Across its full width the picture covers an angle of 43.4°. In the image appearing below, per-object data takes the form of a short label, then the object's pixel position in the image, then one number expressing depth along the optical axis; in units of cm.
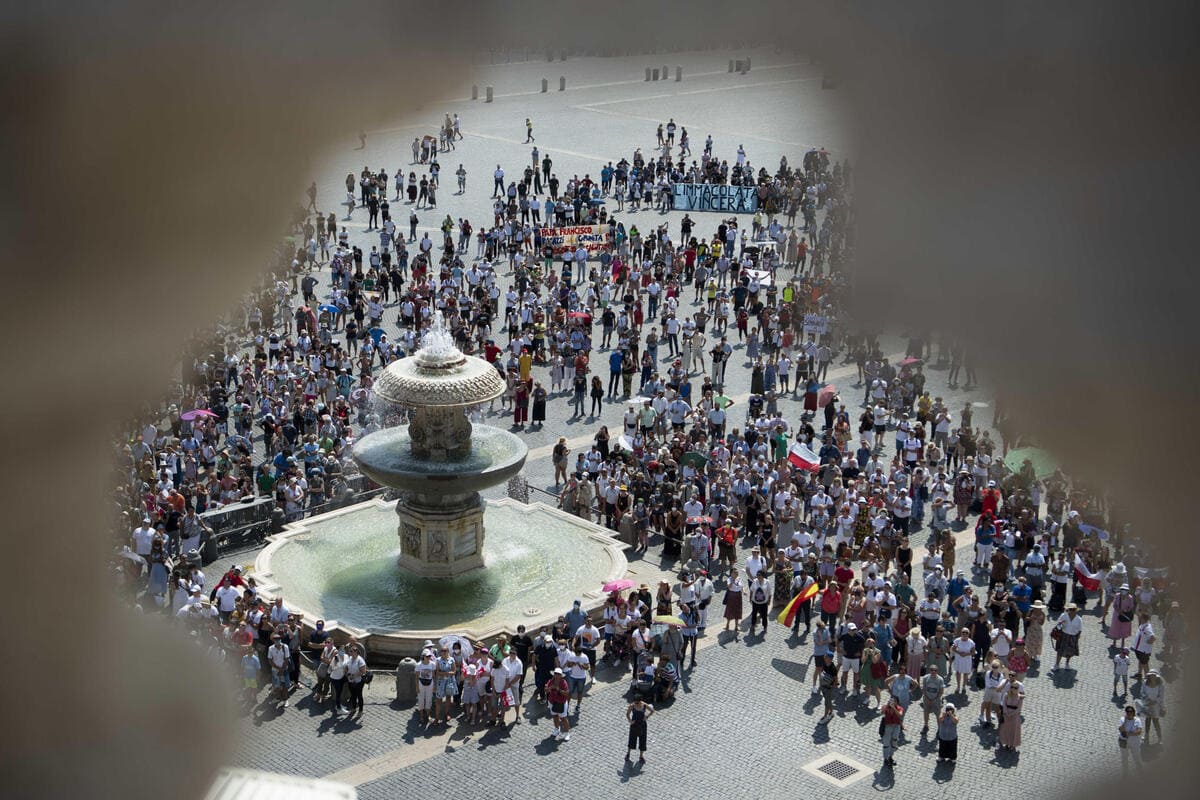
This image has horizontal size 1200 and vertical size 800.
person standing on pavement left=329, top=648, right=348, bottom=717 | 2680
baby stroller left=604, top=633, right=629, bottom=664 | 2895
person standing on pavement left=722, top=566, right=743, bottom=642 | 3056
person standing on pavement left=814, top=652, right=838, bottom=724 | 2764
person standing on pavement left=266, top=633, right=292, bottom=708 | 2712
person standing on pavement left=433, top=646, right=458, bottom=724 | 2650
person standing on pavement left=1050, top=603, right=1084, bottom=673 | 2888
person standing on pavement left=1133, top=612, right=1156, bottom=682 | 2836
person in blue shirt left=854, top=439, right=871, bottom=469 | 3931
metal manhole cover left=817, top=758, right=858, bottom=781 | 2512
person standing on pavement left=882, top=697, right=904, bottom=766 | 2498
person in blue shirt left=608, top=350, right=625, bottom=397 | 4550
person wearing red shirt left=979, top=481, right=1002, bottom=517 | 3591
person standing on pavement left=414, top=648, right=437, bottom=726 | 2652
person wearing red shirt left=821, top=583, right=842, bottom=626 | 3002
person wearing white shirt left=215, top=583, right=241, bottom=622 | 2942
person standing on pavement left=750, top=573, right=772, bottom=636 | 3048
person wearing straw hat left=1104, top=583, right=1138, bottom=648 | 2977
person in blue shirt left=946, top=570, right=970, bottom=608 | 3106
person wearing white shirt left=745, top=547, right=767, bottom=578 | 3061
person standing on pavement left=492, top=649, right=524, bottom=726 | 2641
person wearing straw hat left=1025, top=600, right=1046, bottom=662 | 2959
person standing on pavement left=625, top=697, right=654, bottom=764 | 2486
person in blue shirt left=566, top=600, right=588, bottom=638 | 2891
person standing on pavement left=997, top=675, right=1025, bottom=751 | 2558
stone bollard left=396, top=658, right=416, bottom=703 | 2738
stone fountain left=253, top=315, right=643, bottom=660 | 3011
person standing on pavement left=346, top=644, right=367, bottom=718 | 2678
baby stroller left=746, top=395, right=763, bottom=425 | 4341
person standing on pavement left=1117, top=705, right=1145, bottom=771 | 2312
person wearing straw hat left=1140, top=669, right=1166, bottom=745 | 2502
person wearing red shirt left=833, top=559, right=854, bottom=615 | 3078
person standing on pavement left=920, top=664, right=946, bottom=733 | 2669
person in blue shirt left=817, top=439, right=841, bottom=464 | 3894
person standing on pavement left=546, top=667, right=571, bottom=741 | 2605
